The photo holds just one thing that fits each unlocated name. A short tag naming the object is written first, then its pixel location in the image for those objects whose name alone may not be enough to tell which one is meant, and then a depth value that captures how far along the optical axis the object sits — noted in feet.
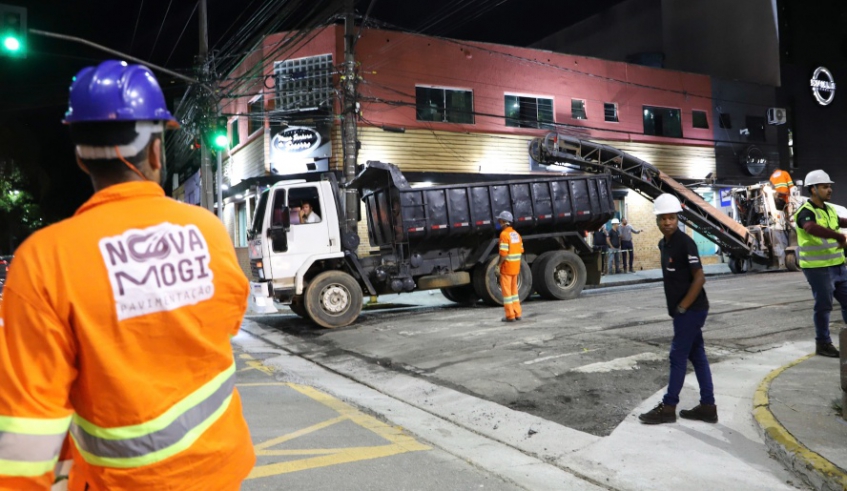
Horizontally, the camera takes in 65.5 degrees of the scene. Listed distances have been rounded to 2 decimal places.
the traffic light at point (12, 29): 37.60
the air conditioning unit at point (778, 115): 93.20
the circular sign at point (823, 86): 104.82
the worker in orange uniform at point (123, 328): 4.81
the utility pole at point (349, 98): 50.78
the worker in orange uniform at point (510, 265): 35.78
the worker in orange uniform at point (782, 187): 66.49
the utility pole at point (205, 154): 58.13
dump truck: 38.50
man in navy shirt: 17.53
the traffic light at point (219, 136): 53.11
